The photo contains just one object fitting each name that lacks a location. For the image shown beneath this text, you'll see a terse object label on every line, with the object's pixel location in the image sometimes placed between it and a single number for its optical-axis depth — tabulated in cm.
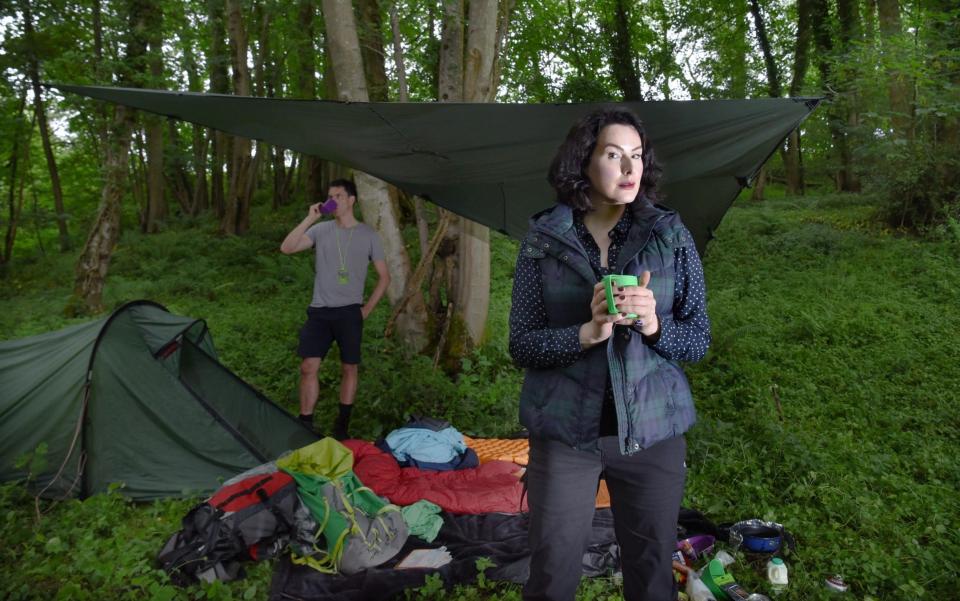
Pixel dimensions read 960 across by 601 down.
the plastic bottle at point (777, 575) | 241
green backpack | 263
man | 388
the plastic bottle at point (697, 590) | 232
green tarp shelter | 252
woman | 142
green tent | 325
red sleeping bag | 308
